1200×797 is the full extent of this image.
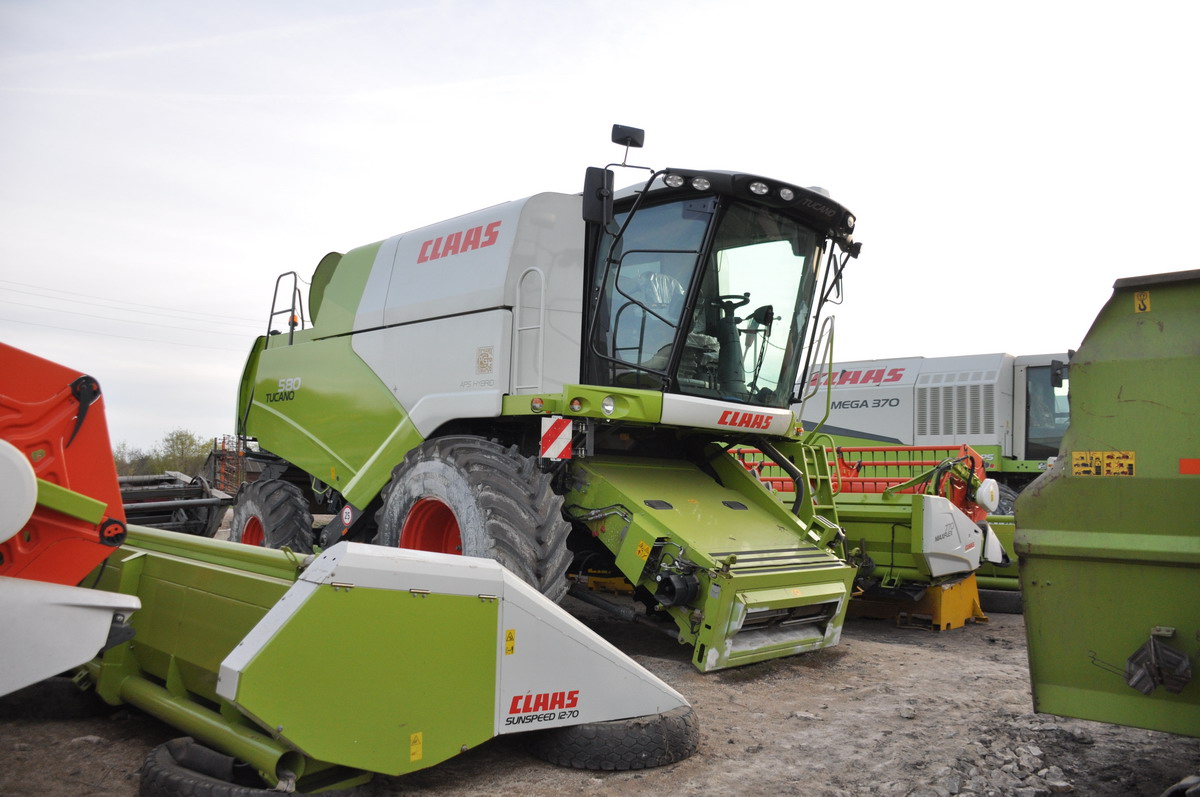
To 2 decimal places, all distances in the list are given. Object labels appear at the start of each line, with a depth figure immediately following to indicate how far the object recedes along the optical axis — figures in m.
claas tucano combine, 5.04
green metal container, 2.73
